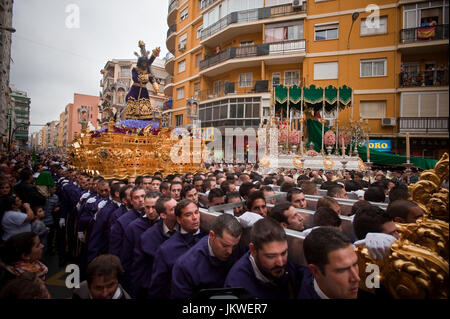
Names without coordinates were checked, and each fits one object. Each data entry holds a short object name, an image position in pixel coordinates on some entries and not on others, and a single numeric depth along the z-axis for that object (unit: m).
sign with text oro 17.30
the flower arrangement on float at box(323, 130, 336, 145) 12.57
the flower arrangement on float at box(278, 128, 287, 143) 12.94
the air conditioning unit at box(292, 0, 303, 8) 19.97
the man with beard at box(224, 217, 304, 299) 1.86
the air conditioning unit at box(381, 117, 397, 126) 17.30
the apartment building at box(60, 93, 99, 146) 50.17
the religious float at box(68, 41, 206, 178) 7.74
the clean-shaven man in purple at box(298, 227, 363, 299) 1.57
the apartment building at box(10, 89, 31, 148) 52.84
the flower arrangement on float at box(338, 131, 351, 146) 12.76
